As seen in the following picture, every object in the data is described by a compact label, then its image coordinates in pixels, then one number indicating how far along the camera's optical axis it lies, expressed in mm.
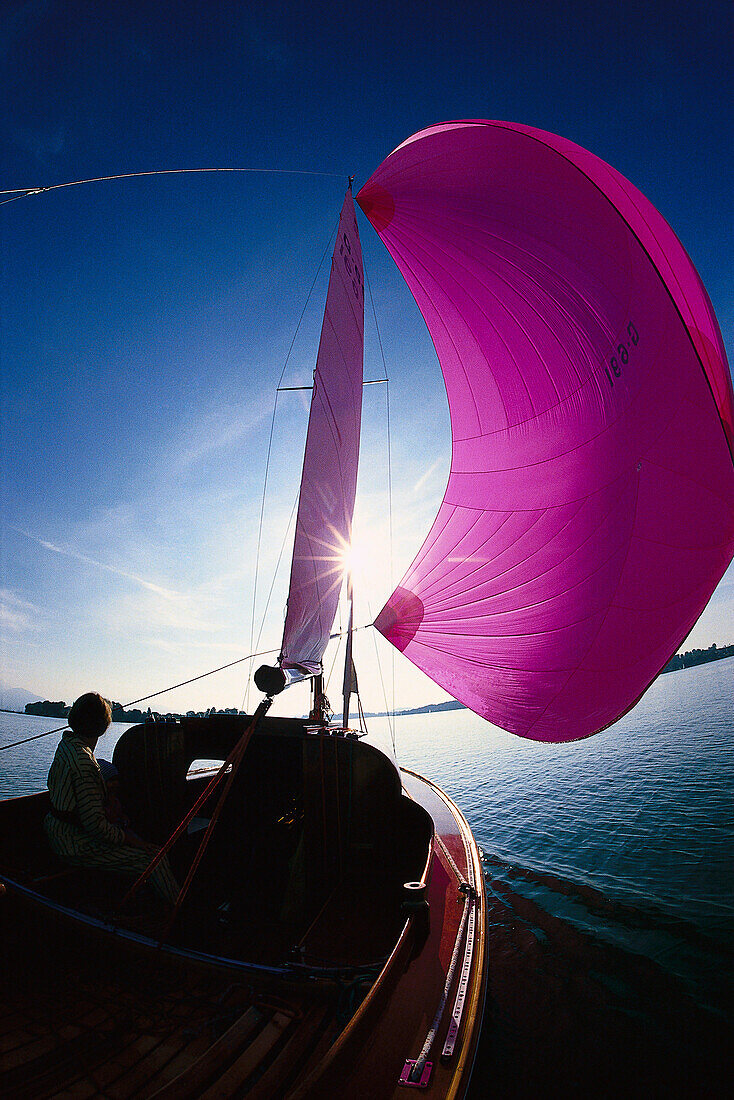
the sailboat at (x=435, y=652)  2535
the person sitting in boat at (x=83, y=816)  3391
